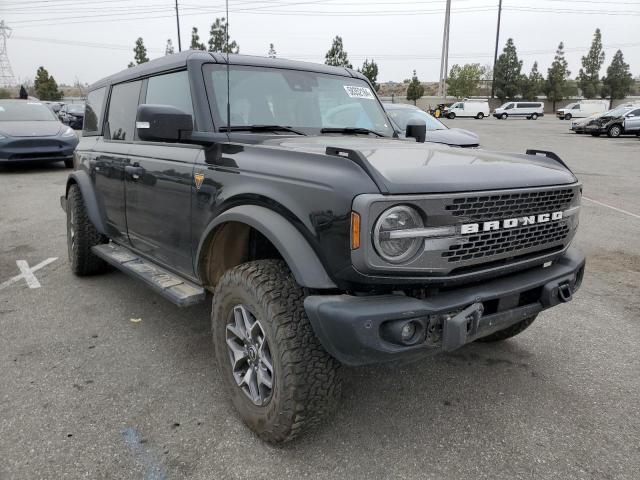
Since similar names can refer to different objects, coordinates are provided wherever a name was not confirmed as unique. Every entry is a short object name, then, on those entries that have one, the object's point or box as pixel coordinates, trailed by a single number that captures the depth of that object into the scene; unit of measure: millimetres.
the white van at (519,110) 51438
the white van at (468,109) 51062
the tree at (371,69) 58812
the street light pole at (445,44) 39219
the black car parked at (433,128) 9625
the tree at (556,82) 70125
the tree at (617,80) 72125
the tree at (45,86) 57812
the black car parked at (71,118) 17812
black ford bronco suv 2053
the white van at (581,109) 45656
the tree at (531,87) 69375
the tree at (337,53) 55781
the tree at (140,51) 60500
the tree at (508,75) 68875
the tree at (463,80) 77625
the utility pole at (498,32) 56688
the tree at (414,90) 65062
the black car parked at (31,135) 11195
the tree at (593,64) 77500
